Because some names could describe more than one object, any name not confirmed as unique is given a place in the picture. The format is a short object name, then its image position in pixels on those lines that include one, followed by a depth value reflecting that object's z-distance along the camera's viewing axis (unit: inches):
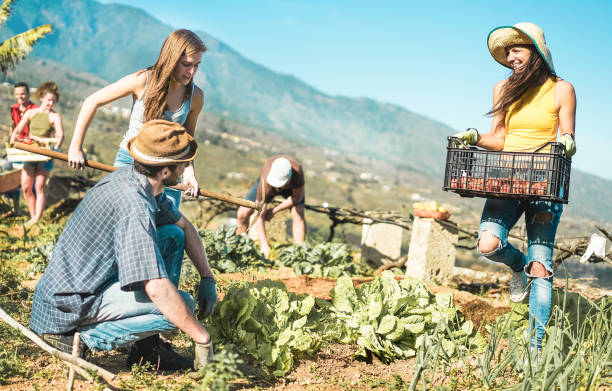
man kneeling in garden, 99.8
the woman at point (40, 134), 307.7
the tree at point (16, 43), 369.4
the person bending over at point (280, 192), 269.9
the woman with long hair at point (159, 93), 135.9
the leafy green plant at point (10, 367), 108.1
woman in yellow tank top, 131.3
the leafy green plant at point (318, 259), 252.2
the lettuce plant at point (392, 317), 136.9
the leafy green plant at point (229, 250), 236.8
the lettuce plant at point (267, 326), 123.0
